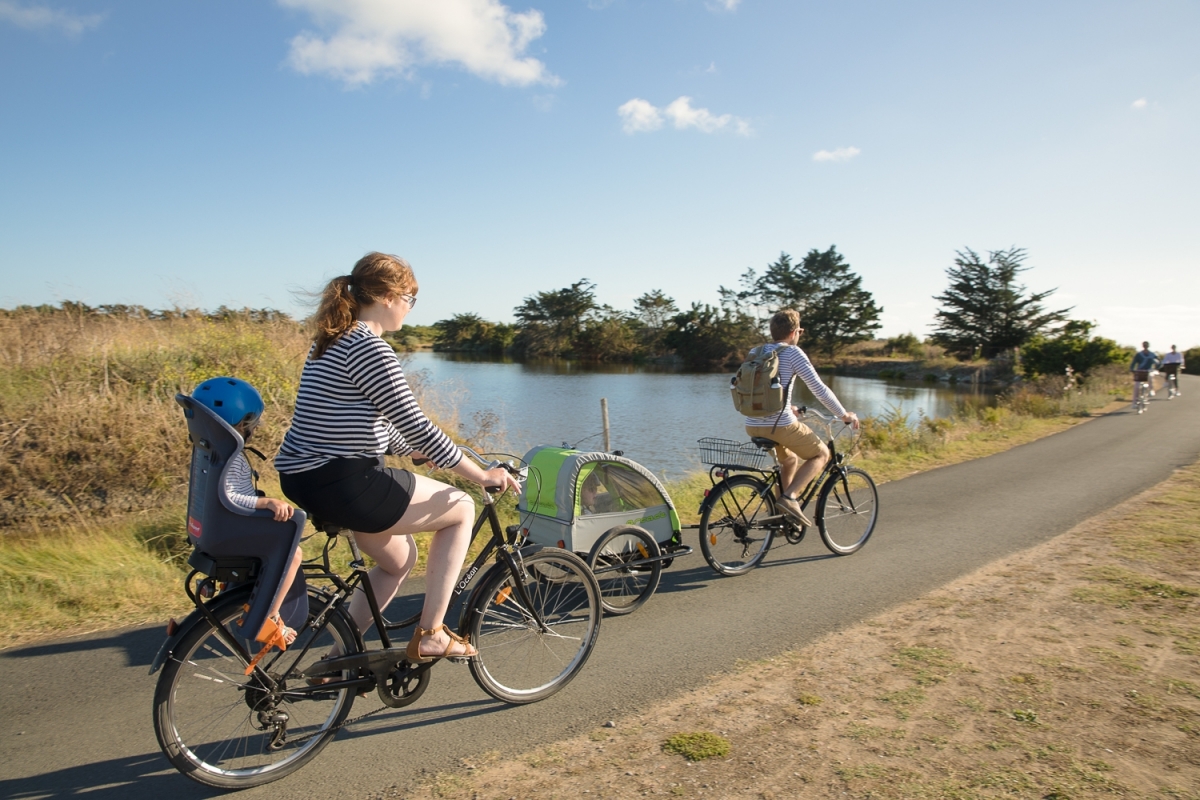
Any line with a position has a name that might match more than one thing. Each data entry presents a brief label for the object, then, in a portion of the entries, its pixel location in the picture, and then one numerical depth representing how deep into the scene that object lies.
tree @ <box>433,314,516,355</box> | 87.81
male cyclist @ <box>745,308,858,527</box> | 5.66
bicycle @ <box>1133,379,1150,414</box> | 19.11
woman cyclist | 2.74
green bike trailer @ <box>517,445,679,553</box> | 4.70
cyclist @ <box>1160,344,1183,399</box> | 24.20
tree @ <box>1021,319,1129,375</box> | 30.25
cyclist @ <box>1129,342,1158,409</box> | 19.08
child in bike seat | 2.59
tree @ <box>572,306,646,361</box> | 79.00
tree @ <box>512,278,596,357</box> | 82.69
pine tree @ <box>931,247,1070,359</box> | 59.59
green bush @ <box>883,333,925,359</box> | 65.44
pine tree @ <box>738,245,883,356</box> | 70.44
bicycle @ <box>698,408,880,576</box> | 5.68
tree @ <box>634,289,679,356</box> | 81.56
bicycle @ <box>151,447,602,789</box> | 2.66
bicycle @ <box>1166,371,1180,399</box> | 24.20
